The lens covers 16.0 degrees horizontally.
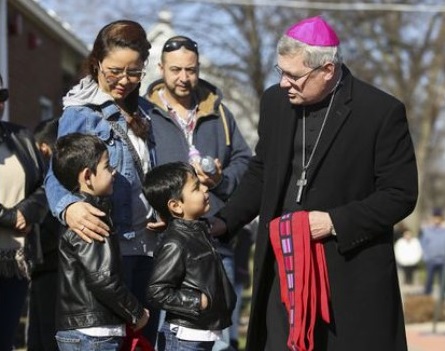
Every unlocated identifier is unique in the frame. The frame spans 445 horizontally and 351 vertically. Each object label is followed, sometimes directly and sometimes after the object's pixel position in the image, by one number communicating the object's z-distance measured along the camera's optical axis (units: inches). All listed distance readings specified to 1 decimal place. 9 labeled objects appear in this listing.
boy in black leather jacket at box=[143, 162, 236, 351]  290.1
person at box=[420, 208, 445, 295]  1237.8
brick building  777.5
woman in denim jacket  300.9
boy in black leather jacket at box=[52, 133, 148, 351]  282.3
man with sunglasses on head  348.9
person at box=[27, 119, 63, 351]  376.9
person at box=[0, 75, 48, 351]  345.3
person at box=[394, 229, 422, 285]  1507.8
